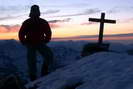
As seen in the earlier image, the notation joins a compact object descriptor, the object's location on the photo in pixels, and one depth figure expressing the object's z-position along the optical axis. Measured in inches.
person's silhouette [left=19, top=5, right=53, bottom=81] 218.6
